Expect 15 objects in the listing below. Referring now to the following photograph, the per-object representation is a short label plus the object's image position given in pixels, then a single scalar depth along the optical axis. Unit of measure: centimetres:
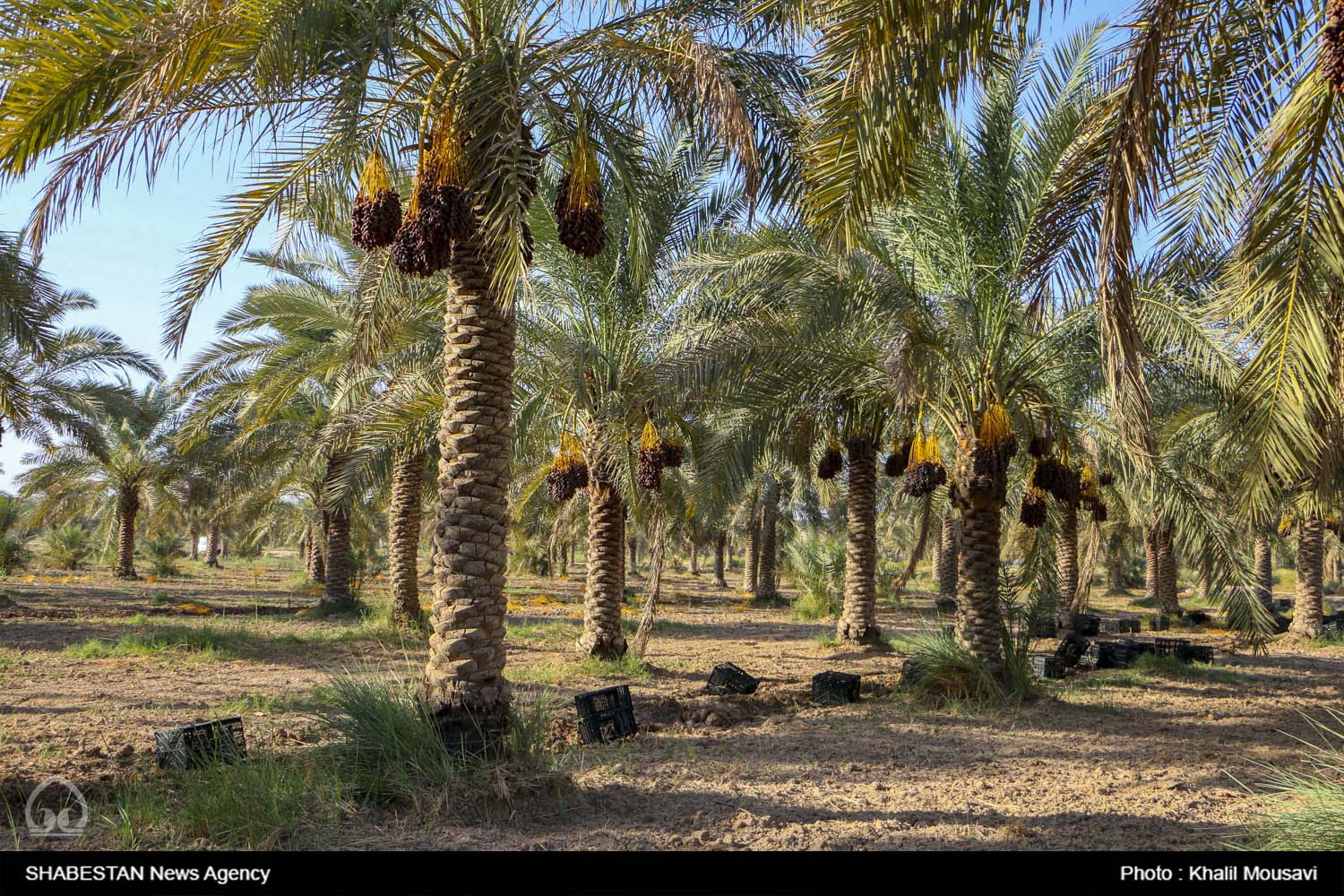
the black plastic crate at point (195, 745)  590
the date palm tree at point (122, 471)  2694
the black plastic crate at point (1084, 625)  1827
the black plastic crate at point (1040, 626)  1034
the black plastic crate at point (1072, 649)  1329
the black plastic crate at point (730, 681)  1010
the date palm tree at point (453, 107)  516
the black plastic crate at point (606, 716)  759
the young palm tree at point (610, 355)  1146
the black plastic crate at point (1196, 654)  1388
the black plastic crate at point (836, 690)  973
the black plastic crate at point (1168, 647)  1399
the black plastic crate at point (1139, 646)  1366
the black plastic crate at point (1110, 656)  1297
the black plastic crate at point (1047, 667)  1088
